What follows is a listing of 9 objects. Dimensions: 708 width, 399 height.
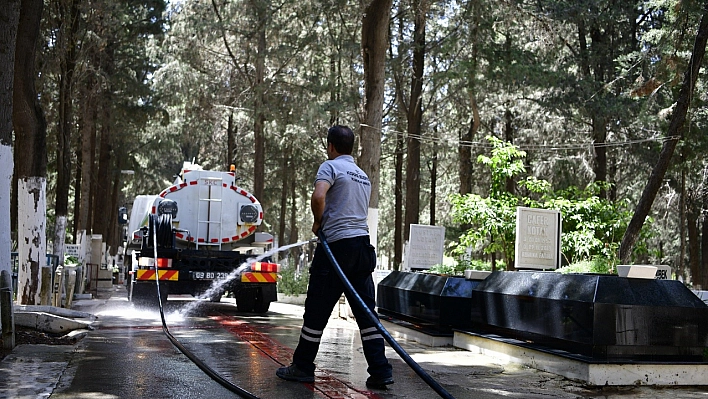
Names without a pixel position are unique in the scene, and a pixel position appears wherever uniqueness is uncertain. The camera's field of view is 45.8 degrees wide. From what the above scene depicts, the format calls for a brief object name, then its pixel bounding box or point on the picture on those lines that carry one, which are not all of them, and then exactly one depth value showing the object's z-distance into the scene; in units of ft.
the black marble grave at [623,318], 26.53
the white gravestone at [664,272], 44.75
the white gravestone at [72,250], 92.38
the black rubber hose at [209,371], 22.08
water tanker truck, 56.59
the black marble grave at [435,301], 37.91
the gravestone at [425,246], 63.16
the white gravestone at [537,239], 50.57
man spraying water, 23.93
